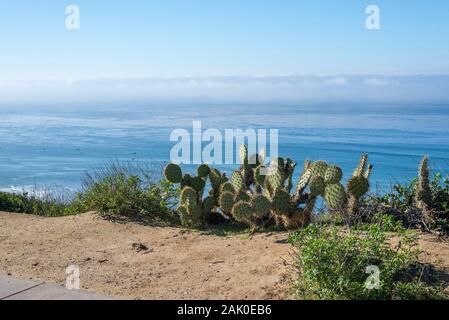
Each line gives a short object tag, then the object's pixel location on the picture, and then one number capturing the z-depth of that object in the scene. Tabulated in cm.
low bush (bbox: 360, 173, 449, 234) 629
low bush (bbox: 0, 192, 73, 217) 975
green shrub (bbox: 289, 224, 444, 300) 421
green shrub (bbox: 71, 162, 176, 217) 796
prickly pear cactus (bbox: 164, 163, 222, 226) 734
